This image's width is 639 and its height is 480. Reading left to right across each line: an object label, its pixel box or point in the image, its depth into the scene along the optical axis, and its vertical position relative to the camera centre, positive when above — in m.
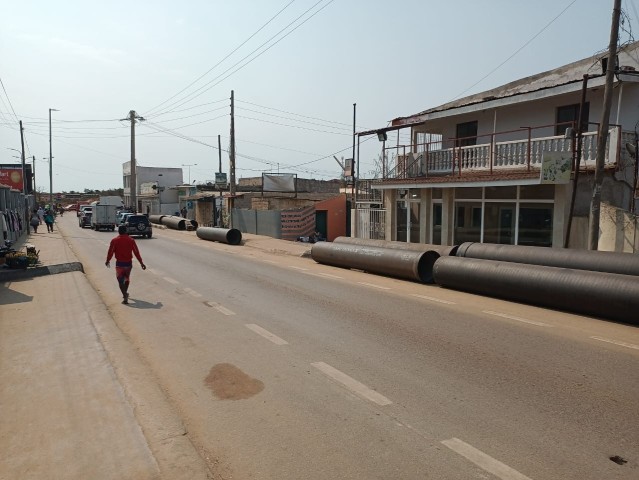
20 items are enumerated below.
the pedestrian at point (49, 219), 37.56 -1.51
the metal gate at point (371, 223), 25.28 -0.98
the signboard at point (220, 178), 63.92 +2.78
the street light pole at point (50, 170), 71.93 +3.77
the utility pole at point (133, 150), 53.37 +5.02
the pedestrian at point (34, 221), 35.50 -1.57
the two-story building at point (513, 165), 15.25 +1.36
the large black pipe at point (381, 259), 14.51 -1.74
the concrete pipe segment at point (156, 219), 51.33 -1.94
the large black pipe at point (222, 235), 29.98 -2.02
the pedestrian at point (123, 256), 11.34 -1.24
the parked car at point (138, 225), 33.31 -1.63
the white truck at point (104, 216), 43.41 -1.44
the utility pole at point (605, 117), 12.82 +2.18
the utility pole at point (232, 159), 36.72 +2.91
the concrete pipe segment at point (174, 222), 44.50 -1.96
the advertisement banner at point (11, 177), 47.38 +1.85
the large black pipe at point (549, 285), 9.35 -1.63
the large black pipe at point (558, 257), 10.57 -1.18
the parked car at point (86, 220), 48.47 -1.99
